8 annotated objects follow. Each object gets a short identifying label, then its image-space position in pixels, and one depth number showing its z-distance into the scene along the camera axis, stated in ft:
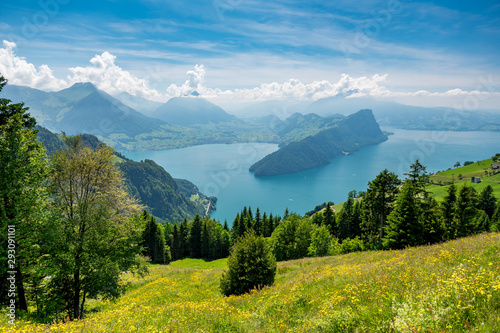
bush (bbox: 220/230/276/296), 55.93
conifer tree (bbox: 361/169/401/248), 113.09
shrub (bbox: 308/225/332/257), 150.00
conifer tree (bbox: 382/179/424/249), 96.26
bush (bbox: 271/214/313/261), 165.27
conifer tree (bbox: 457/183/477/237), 130.21
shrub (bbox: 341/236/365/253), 133.84
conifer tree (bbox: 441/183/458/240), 129.90
